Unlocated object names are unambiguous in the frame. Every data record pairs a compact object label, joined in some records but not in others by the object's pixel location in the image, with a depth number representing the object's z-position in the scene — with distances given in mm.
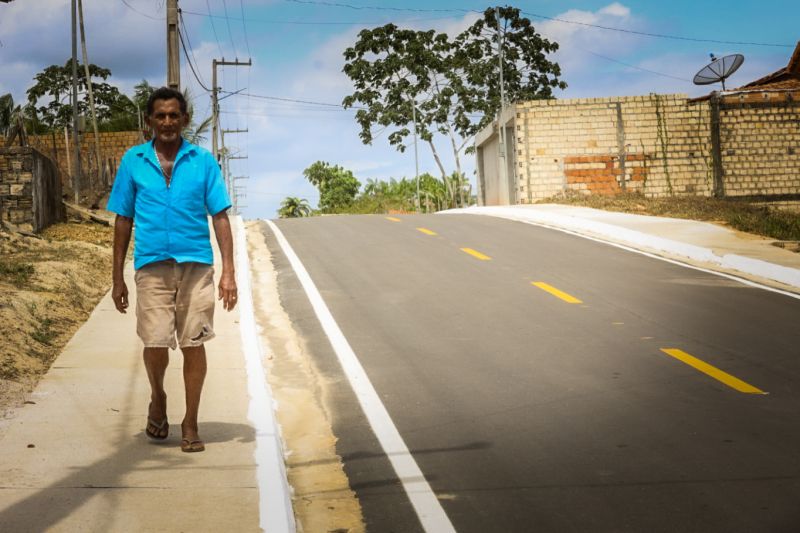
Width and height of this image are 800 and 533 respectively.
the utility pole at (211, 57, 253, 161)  58469
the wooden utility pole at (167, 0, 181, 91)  23516
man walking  6098
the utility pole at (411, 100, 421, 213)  61869
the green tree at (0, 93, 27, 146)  63281
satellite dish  38688
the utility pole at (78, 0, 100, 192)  38766
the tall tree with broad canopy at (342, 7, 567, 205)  60969
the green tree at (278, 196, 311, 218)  98062
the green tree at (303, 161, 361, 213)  105375
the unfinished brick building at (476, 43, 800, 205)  38531
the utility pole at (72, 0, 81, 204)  30200
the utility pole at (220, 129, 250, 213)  73738
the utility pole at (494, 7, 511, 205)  41094
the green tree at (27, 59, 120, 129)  68312
